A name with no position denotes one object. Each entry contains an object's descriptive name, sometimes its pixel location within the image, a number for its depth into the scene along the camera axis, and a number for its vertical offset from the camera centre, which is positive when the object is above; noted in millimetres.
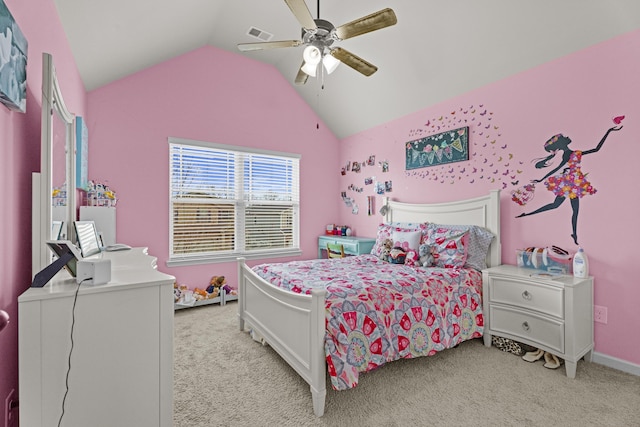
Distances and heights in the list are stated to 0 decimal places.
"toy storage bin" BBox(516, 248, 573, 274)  2416 -402
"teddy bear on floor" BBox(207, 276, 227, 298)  3778 -905
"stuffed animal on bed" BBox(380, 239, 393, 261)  3084 -367
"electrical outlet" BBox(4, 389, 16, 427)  1201 -800
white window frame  3604 -10
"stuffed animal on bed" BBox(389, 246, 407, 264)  2941 -413
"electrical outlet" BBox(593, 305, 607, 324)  2273 -780
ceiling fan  1878 +1266
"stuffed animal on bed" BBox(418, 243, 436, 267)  2795 -402
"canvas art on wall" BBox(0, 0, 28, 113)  1045 +594
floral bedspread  1811 -675
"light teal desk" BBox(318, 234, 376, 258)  3912 -387
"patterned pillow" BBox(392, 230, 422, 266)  2887 -290
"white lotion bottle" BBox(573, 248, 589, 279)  2254 -388
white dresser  1129 -568
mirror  1329 +208
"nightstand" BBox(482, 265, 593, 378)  2098 -753
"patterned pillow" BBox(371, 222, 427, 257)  3290 -167
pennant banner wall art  3180 +765
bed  1729 -674
